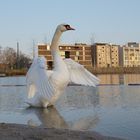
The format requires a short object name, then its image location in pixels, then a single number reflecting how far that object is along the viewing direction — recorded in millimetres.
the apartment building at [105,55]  179125
